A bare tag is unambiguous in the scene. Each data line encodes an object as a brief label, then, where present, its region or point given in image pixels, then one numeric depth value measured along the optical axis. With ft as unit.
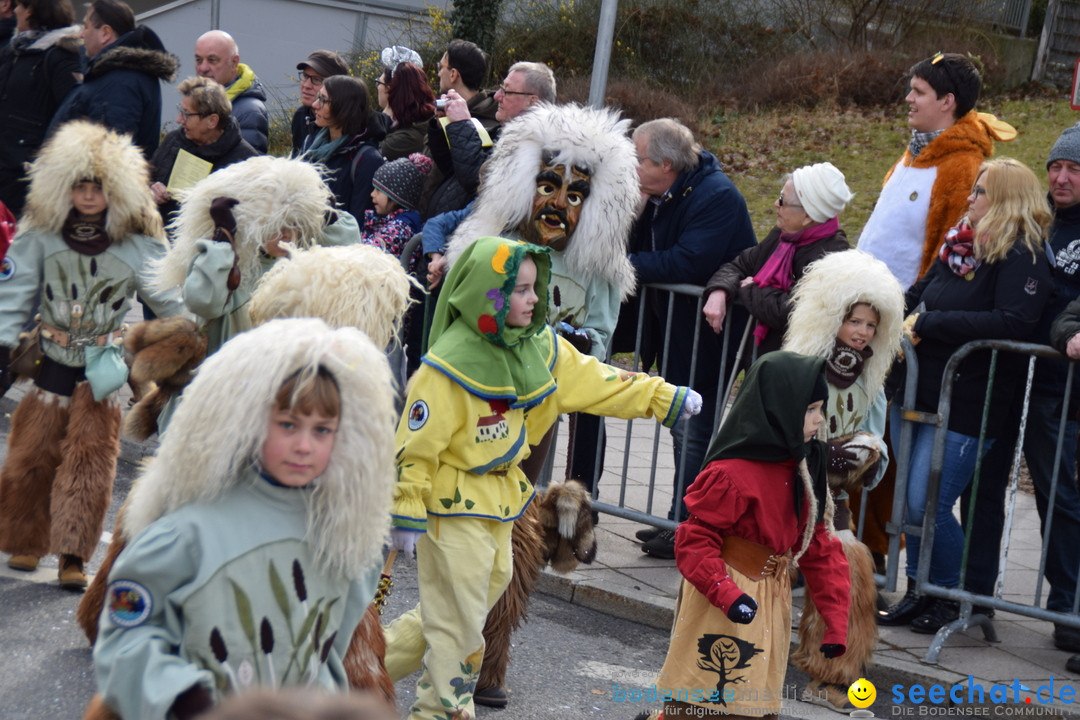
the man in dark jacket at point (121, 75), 23.22
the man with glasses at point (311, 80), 26.84
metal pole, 28.91
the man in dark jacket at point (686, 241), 20.26
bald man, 26.02
